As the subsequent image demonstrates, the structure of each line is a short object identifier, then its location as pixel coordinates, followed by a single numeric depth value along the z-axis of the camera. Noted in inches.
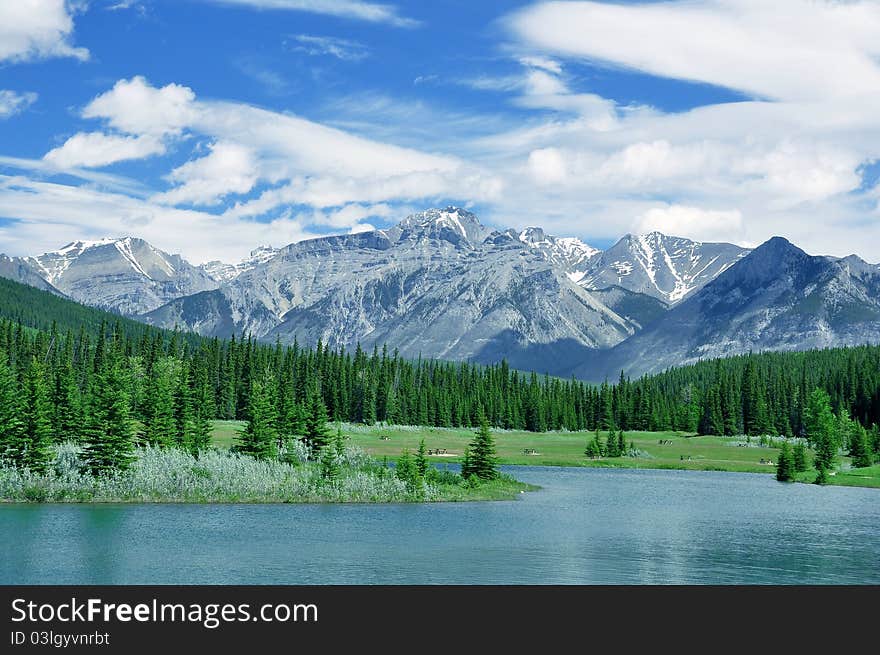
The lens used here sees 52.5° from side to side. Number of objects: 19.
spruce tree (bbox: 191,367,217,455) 3792.8
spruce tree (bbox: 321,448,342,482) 3184.1
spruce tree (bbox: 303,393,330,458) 3863.2
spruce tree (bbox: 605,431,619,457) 5871.1
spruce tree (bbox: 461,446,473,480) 3408.2
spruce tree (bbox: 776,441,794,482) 4517.7
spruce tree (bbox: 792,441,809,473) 4864.7
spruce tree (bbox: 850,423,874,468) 4938.5
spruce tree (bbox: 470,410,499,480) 3415.4
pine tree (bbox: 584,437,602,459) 5738.2
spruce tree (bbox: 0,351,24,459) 3024.1
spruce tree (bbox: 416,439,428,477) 3241.4
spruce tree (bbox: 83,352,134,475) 2999.5
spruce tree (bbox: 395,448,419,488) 3152.1
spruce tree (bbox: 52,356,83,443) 3961.6
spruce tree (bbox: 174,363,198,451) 3916.1
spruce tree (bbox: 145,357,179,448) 3720.5
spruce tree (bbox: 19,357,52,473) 2999.5
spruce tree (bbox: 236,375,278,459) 3595.0
